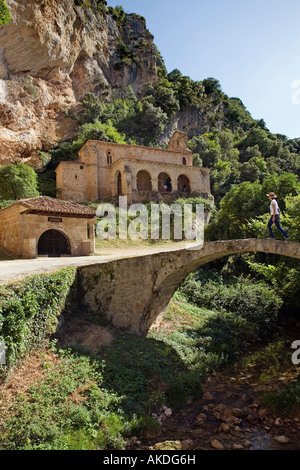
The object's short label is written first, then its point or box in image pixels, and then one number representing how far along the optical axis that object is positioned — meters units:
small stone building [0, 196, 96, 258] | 15.38
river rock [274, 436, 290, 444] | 6.19
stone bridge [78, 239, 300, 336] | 10.15
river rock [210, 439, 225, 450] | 6.03
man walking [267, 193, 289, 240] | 8.94
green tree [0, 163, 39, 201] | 30.22
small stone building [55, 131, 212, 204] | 33.78
